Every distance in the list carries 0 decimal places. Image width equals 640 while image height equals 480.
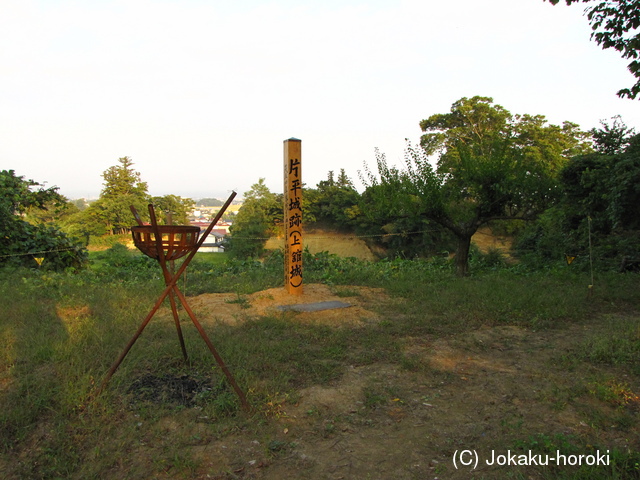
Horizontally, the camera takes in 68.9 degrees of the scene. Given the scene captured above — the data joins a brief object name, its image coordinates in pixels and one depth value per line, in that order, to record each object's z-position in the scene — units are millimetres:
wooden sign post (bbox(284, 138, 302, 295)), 7246
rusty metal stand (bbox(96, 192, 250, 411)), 3365
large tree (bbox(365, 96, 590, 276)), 8617
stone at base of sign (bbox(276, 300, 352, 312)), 6395
